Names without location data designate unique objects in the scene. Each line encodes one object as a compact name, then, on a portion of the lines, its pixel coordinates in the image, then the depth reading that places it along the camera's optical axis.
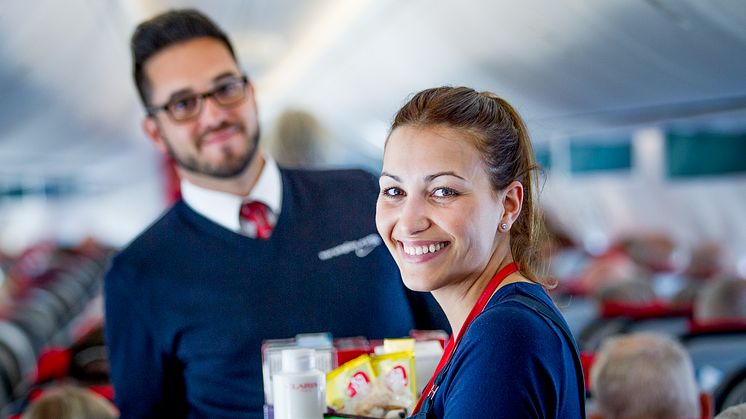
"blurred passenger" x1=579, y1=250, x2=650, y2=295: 10.66
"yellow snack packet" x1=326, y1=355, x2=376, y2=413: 1.64
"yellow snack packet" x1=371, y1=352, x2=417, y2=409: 1.63
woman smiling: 1.47
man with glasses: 2.00
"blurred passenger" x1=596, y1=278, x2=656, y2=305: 8.06
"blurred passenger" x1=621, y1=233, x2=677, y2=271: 11.86
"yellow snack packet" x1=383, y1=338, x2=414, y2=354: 1.68
